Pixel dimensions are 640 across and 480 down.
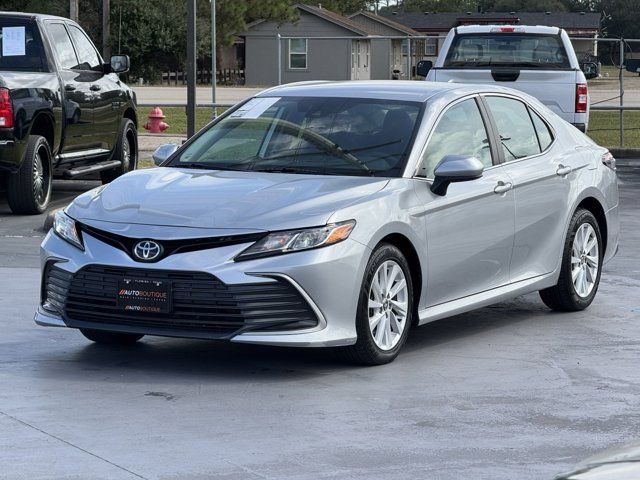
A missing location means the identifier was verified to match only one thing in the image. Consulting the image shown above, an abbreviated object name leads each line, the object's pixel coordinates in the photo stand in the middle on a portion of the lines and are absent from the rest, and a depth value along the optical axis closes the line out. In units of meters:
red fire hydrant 29.45
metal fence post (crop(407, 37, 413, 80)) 29.17
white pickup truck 18.95
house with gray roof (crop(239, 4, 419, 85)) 68.56
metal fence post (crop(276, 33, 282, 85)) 29.49
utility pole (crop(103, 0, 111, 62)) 56.47
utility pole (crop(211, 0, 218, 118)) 27.66
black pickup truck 14.72
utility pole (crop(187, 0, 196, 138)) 16.69
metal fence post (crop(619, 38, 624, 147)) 25.67
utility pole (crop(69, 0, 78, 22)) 38.84
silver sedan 7.63
